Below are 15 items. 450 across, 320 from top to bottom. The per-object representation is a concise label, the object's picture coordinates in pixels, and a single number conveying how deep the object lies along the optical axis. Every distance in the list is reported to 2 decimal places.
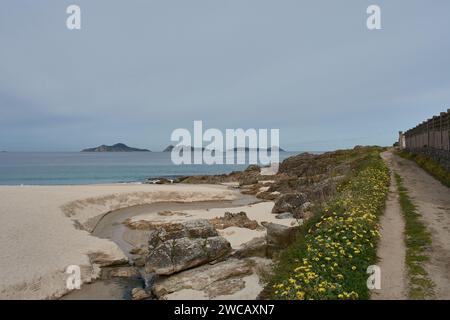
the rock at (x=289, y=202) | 30.23
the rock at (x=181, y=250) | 15.98
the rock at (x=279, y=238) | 15.76
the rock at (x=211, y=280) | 13.45
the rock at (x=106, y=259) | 18.89
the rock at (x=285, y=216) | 28.21
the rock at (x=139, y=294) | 14.27
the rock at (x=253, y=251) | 16.34
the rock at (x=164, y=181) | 69.37
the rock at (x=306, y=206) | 26.34
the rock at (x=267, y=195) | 43.42
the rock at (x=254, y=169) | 82.75
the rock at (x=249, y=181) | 62.81
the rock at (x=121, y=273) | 17.20
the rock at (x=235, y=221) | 25.91
